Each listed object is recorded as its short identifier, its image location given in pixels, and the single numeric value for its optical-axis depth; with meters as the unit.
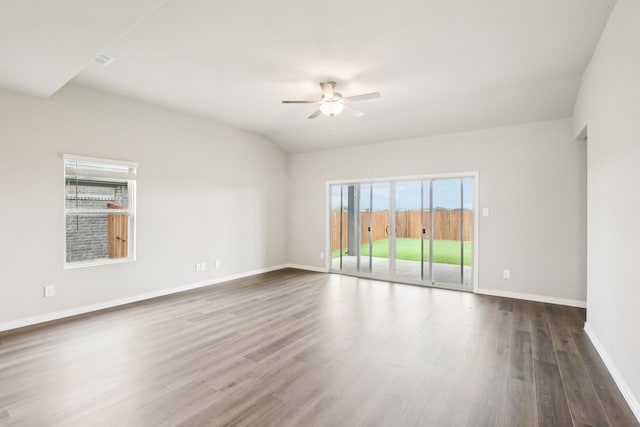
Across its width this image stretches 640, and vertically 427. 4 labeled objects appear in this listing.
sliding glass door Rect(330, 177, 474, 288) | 5.38
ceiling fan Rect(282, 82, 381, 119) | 3.79
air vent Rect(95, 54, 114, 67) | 3.27
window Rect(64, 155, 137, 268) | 3.97
